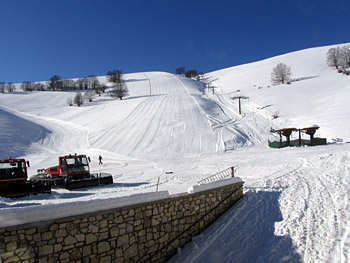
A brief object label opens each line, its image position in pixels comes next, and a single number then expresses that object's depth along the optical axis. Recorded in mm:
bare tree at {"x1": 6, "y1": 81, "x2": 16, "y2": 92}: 87012
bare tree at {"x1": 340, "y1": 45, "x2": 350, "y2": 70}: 78925
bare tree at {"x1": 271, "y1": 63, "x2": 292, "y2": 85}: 72188
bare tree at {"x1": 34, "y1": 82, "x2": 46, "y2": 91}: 94000
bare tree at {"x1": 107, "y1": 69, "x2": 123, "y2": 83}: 97688
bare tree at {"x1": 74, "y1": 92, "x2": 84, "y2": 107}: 60094
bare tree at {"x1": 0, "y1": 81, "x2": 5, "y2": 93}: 85850
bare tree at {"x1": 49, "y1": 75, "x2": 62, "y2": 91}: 95512
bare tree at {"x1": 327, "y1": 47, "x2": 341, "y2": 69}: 82438
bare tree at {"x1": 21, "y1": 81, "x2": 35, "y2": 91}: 91175
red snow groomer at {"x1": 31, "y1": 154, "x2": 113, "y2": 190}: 14875
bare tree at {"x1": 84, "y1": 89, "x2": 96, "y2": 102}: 66825
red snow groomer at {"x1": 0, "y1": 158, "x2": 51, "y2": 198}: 12492
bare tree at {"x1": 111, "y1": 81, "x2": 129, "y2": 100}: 62931
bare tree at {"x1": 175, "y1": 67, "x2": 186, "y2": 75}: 125438
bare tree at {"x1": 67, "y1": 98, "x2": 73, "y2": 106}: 61831
